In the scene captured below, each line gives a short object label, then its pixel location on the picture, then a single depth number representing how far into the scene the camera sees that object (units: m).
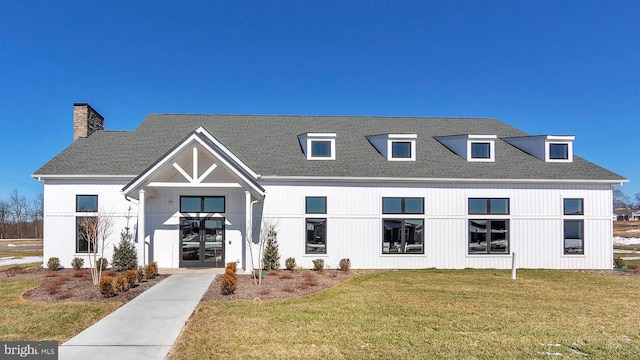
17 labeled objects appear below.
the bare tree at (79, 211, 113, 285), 16.81
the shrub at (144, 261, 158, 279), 14.98
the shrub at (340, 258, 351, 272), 17.77
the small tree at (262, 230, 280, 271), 17.71
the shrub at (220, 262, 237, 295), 12.34
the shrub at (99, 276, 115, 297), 11.77
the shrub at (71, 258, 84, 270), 17.61
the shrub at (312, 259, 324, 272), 17.69
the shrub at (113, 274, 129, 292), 12.18
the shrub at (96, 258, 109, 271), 17.38
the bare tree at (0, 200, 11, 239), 55.16
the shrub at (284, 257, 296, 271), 17.78
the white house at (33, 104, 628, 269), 18.08
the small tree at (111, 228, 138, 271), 16.78
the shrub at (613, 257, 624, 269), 19.22
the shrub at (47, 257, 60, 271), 17.50
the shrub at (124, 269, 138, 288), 13.10
